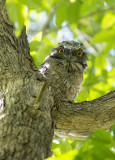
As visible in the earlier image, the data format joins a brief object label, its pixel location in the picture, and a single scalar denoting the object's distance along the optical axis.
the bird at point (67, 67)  8.03
